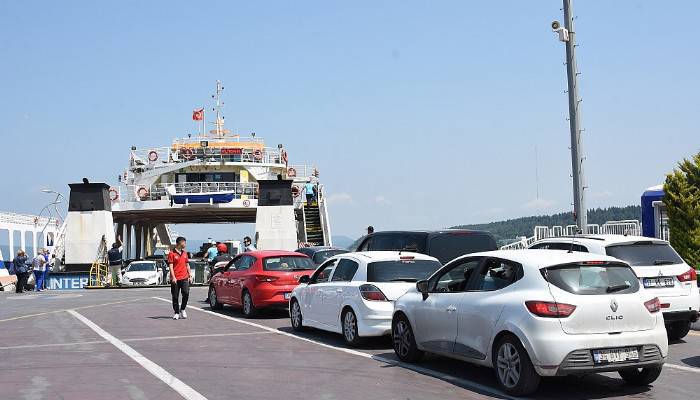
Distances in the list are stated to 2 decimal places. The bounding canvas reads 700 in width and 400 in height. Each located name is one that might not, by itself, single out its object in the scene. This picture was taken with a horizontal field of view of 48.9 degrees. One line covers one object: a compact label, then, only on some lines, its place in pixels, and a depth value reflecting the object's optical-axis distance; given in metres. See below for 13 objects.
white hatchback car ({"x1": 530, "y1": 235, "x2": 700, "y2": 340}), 10.67
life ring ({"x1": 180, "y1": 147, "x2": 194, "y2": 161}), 41.47
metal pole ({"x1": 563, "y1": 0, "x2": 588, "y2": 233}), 16.52
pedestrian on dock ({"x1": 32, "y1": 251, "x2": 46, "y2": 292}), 29.52
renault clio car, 7.20
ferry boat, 38.91
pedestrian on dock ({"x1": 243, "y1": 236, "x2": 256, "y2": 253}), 26.19
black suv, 14.38
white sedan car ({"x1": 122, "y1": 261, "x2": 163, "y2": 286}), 30.05
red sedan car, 15.29
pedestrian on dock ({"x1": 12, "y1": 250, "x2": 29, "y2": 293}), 28.00
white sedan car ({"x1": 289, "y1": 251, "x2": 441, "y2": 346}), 10.82
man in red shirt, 15.88
